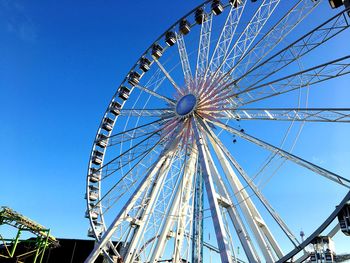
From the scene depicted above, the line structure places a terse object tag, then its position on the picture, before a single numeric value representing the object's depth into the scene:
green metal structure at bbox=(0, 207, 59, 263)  22.14
